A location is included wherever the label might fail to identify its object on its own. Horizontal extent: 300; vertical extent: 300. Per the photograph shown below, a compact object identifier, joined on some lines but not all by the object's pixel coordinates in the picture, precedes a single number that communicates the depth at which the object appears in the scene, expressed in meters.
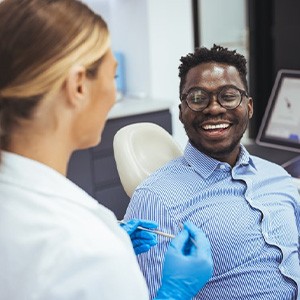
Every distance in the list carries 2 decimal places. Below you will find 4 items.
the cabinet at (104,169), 2.91
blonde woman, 0.77
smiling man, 1.43
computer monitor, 2.51
